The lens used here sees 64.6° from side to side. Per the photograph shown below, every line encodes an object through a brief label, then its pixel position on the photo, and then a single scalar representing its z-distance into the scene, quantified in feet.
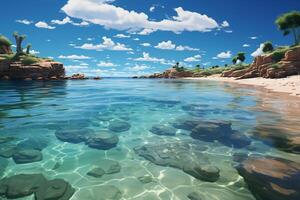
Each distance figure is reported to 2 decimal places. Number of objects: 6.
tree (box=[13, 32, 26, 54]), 275.80
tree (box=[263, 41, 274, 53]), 264.72
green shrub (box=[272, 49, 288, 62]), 184.24
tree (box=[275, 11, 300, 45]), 196.30
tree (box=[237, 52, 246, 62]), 376.68
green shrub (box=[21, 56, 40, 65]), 241.67
